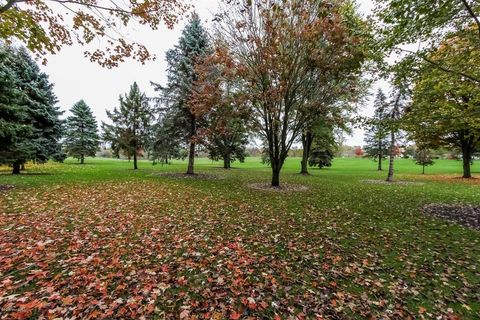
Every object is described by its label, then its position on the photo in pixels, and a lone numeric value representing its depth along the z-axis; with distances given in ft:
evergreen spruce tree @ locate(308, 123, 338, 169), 74.77
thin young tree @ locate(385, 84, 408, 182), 60.38
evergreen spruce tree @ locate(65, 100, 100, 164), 126.21
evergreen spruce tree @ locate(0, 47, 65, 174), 41.78
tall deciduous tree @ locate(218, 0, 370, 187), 33.24
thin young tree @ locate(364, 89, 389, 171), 106.63
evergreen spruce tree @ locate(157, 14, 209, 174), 58.08
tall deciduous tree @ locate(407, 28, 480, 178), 24.74
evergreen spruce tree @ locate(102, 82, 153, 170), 84.99
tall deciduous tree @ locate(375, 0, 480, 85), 19.11
